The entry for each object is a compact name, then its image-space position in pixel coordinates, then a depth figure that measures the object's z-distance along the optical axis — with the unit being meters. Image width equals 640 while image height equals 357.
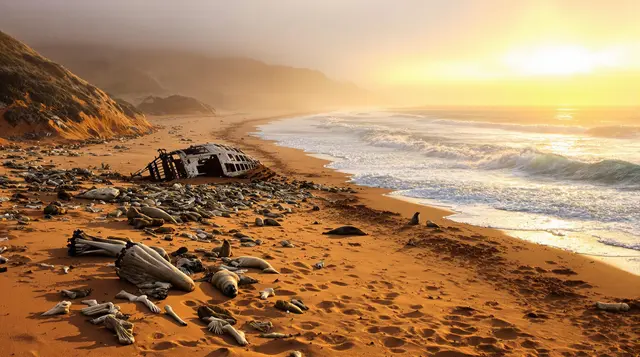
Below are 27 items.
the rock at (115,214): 10.66
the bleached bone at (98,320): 5.22
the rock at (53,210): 10.23
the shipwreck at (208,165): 19.64
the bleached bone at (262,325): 5.92
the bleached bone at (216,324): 5.63
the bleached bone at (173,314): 5.64
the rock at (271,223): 12.41
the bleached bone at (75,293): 5.85
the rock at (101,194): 12.47
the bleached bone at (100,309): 5.42
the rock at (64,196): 12.11
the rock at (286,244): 10.43
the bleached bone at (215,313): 5.93
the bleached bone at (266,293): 7.03
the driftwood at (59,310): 5.30
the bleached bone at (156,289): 6.21
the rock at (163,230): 9.90
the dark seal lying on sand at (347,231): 12.33
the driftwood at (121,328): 4.90
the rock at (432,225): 13.58
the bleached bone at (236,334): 5.46
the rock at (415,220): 13.95
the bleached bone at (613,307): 7.96
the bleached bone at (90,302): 5.69
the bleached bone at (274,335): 5.75
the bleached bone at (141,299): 5.81
